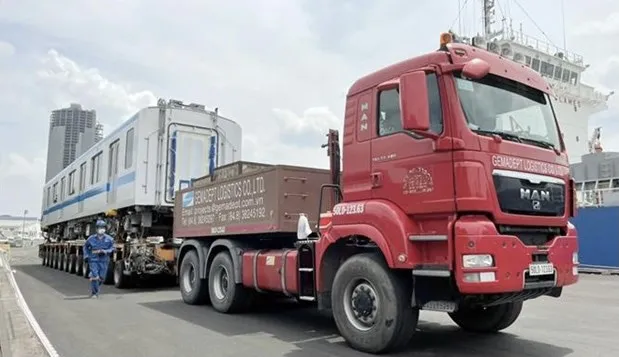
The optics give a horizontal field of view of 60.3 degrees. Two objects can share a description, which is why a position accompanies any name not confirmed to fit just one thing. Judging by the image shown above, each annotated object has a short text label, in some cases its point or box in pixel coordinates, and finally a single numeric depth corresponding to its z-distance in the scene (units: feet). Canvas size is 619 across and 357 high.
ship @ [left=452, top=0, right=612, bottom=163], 103.60
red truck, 16.84
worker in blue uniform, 41.01
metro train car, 43.91
